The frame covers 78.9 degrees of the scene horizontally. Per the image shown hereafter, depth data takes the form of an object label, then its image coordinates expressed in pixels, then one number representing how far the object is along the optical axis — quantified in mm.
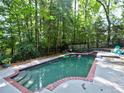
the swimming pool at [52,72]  3242
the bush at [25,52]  5210
